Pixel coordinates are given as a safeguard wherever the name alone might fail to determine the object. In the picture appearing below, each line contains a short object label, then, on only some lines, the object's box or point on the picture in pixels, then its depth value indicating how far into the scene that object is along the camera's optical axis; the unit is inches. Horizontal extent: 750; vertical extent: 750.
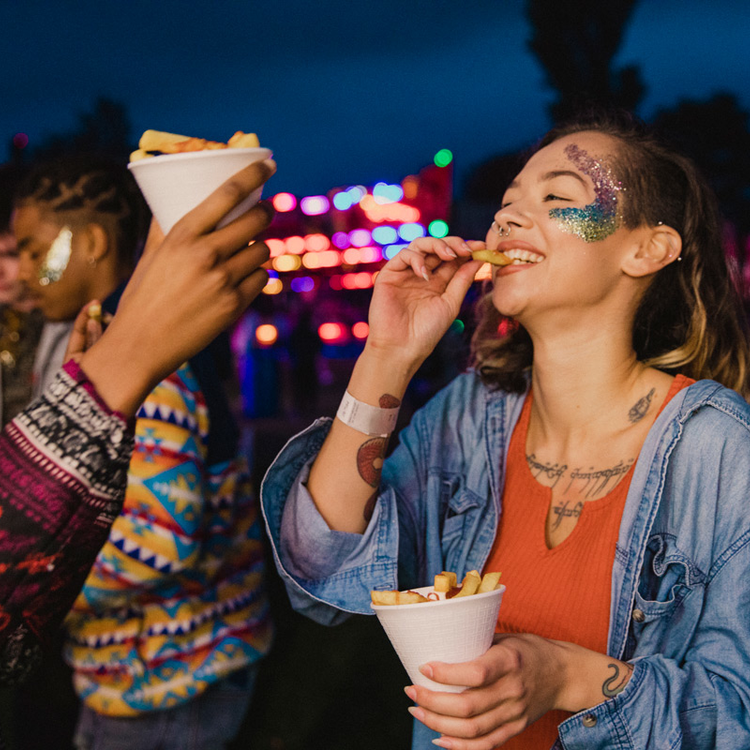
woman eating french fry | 65.0
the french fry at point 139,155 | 56.4
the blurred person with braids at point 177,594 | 86.5
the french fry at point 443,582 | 53.3
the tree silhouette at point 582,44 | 945.5
